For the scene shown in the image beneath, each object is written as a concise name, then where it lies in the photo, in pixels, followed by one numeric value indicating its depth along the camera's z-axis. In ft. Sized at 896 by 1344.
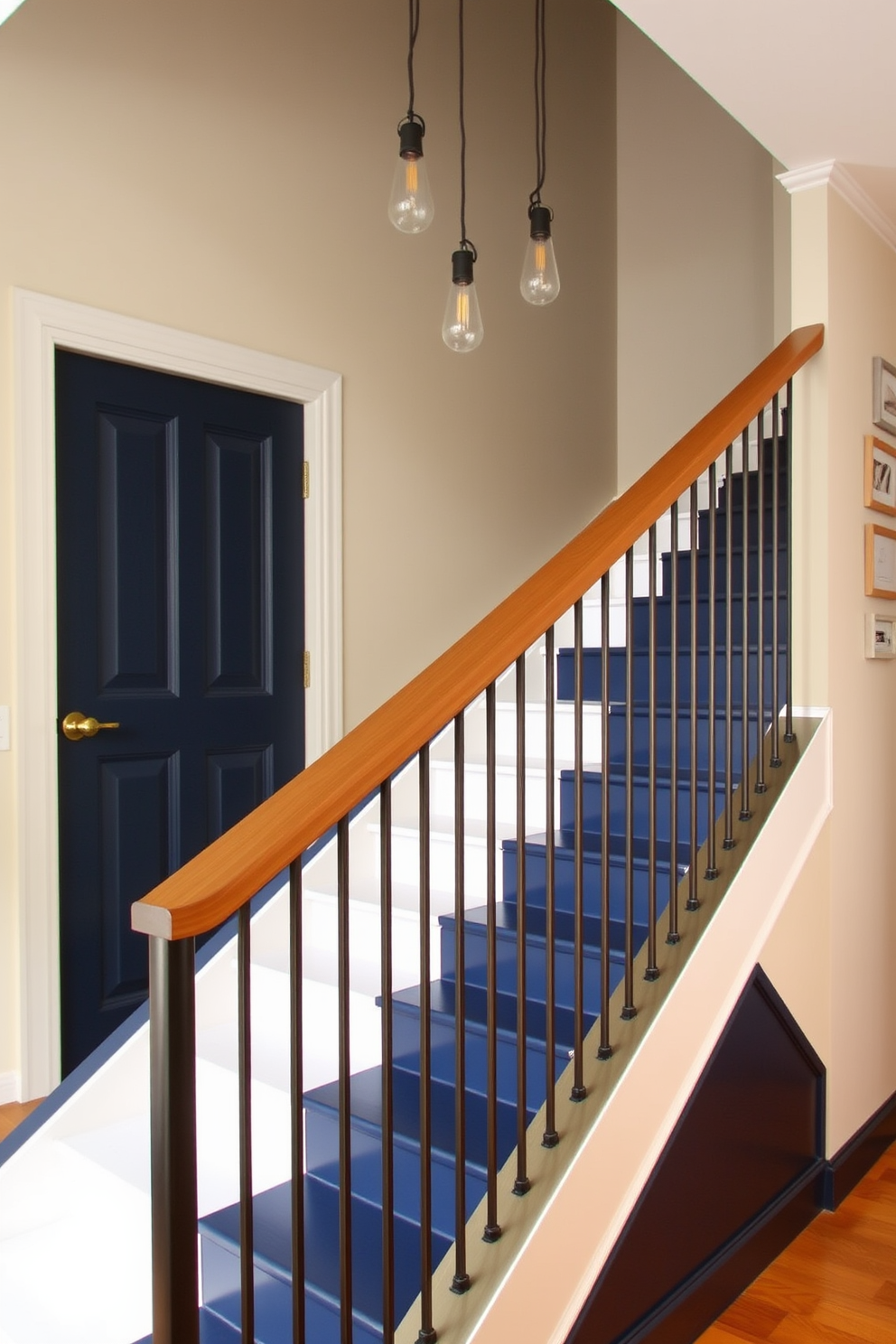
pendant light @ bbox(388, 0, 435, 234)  7.82
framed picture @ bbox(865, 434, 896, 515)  8.09
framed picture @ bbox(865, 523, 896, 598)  8.07
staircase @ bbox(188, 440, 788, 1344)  5.27
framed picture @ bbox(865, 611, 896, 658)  8.13
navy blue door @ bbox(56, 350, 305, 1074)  9.21
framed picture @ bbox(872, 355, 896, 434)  8.28
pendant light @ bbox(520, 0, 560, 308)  8.99
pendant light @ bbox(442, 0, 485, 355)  8.91
